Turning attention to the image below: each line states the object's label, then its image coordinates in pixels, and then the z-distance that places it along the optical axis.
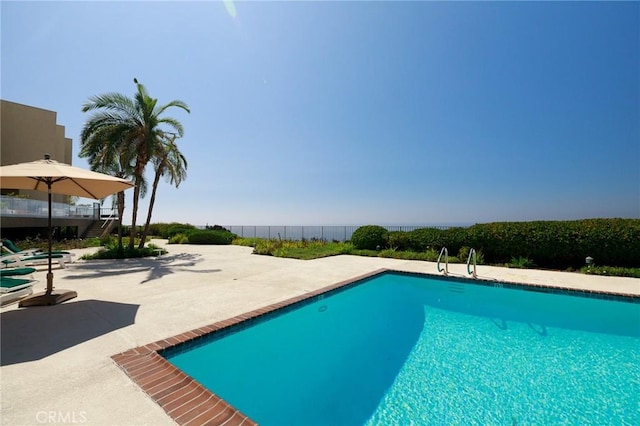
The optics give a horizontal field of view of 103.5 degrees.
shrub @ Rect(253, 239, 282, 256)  12.76
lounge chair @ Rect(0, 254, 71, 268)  6.66
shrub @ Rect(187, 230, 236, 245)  18.73
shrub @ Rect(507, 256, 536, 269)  9.17
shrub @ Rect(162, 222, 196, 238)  21.48
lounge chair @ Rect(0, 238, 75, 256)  7.25
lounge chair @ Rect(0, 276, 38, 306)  4.09
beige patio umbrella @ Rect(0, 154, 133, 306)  4.11
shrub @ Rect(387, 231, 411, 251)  12.72
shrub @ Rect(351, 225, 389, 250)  13.52
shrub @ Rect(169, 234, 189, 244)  19.03
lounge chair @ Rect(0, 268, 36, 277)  4.64
